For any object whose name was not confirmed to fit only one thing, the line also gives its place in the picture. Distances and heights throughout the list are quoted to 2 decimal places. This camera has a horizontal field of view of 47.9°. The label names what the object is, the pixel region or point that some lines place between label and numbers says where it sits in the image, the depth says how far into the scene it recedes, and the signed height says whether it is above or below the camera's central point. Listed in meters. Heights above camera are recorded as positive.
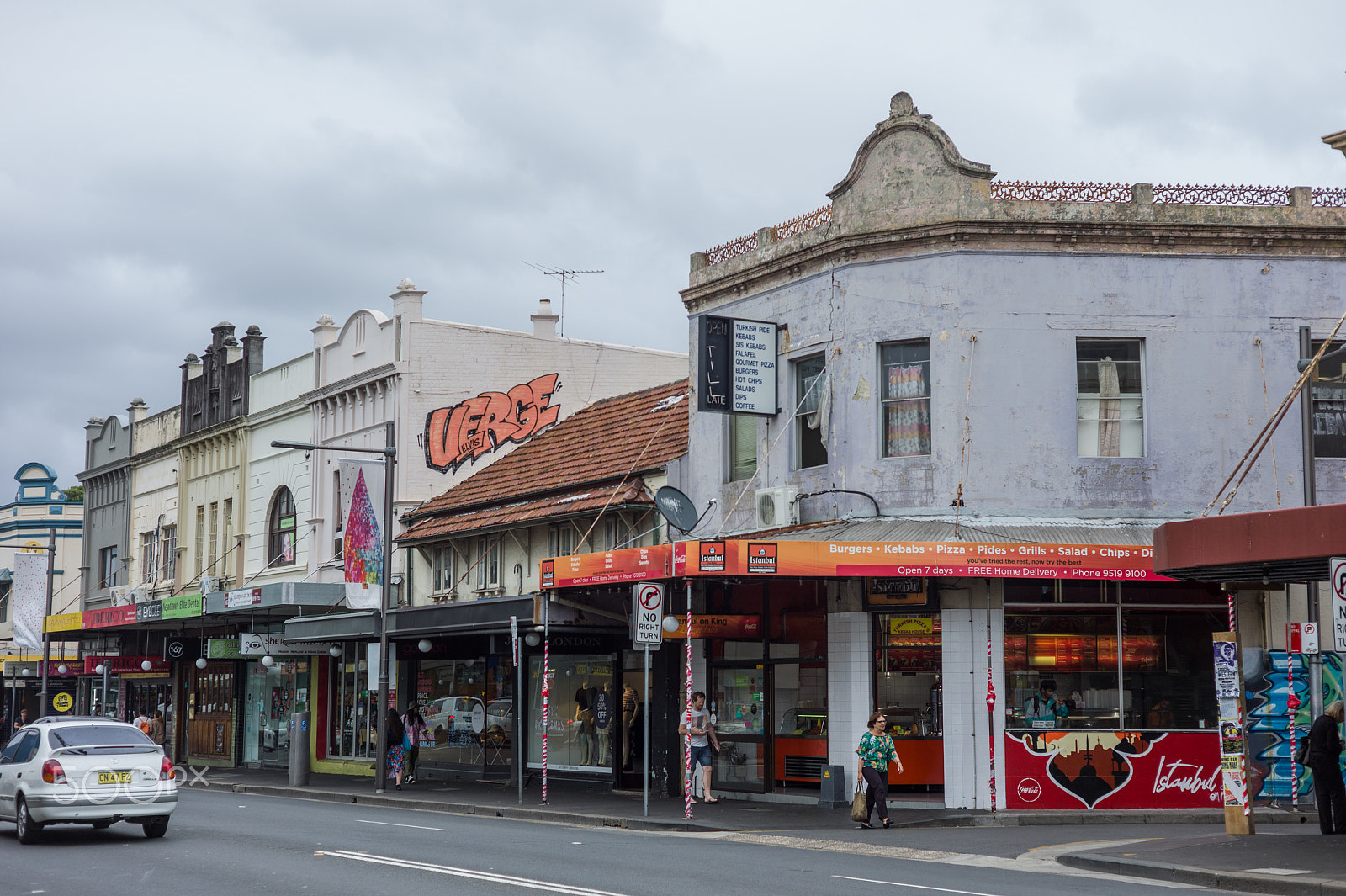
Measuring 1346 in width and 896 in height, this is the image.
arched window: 38.44 +2.73
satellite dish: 23.58 +2.02
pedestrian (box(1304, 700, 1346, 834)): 16.80 -1.44
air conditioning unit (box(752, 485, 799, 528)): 22.78 +1.96
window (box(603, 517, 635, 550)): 26.70 +1.85
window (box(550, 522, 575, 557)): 28.20 +1.81
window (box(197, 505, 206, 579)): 43.47 +2.85
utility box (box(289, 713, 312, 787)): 30.34 -2.27
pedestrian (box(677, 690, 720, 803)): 21.78 -1.33
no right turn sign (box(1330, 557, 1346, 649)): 12.76 +0.31
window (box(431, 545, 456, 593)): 32.09 +1.46
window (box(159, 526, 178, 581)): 45.19 +2.53
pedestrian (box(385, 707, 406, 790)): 29.39 -2.03
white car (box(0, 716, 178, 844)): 16.83 -1.59
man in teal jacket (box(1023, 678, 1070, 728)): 20.72 -0.99
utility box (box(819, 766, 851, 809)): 21.41 -2.11
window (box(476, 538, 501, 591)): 30.44 +1.49
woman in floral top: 18.80 -1.52
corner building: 20.52 +2.57
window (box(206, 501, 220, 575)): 42.75 +2.82
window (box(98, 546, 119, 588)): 49.91 +2.29
